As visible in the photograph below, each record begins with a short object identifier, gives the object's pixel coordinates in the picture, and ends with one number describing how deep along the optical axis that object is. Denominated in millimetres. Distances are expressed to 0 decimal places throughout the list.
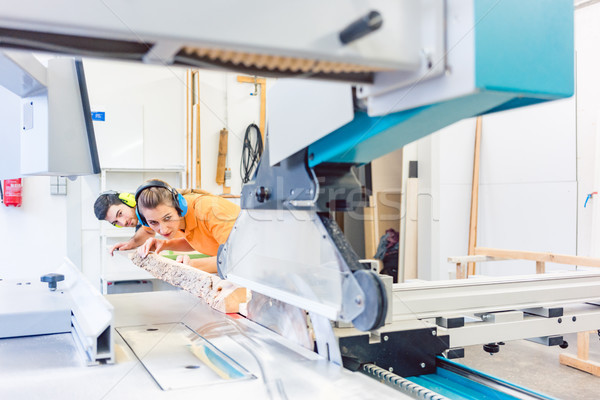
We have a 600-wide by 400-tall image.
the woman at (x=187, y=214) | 2400
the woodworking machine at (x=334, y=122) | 567
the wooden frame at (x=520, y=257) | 2723
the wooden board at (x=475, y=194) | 4797
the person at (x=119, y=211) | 2932
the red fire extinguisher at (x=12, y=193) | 4484
